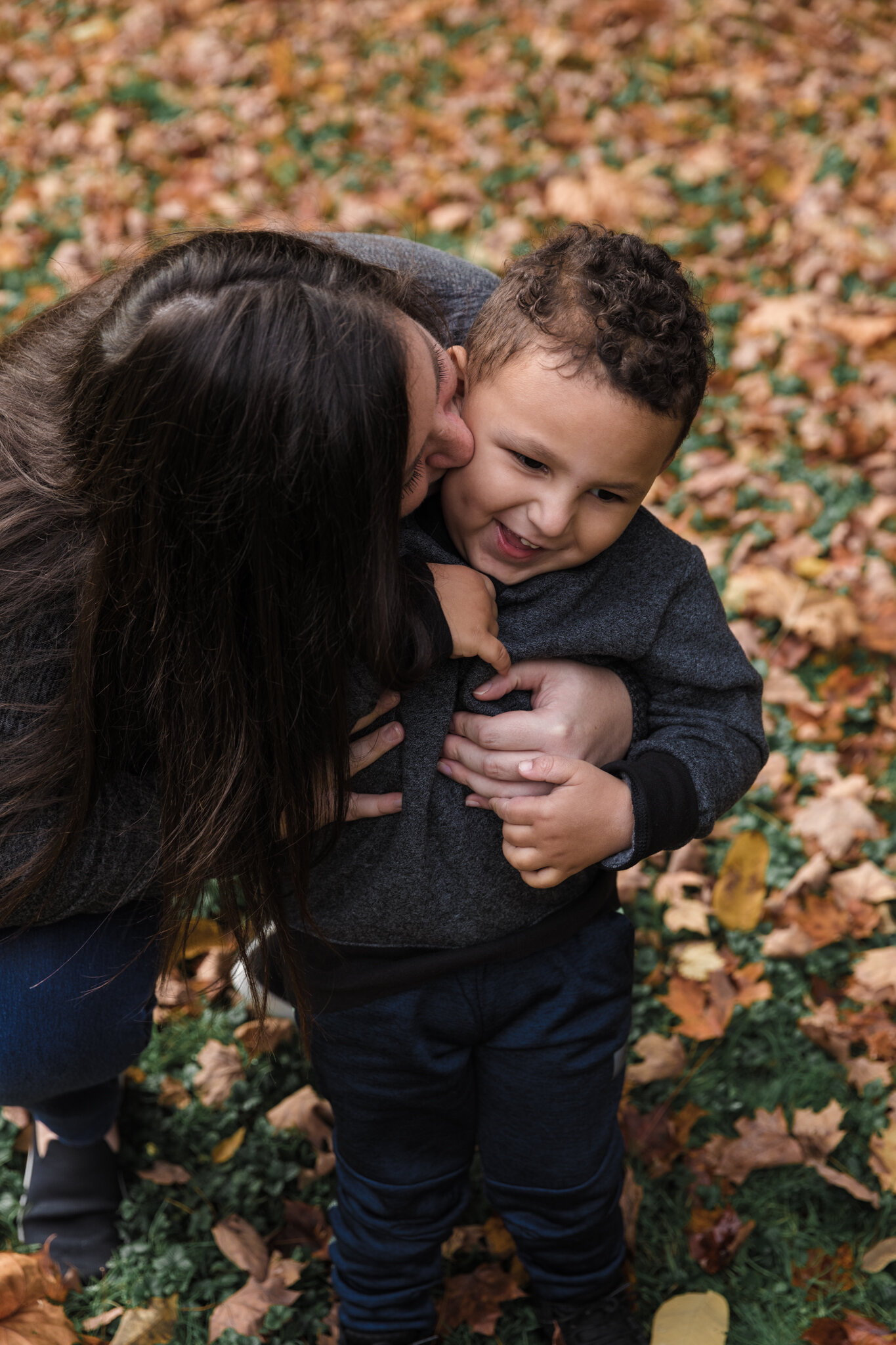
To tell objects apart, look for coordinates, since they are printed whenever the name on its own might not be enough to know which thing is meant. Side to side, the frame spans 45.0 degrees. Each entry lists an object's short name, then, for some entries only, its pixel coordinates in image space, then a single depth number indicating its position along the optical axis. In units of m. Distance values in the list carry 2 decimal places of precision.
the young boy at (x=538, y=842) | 1.52
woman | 1.26
